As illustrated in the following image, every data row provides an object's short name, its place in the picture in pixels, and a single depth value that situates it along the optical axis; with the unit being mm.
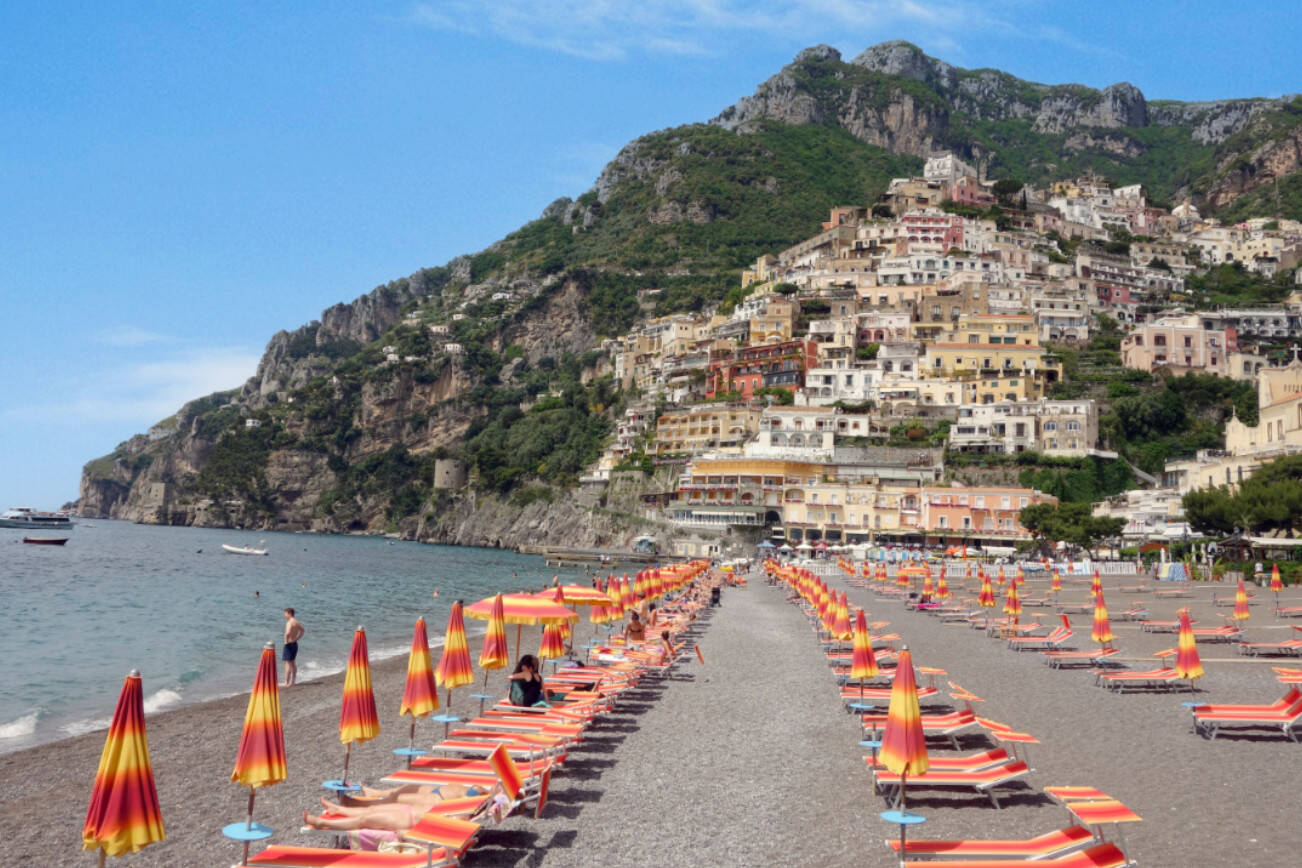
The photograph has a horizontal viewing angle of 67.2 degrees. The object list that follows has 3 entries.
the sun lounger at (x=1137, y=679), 14117
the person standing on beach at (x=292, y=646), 17156
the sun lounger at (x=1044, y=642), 19166
